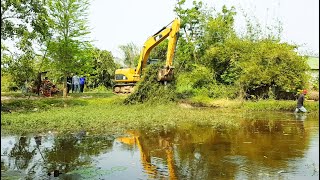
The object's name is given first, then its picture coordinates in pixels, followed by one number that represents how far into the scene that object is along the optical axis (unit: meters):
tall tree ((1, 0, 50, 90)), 10.57
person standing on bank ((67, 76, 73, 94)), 20.60
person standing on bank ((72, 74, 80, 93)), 20.25
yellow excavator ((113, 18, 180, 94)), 15.38
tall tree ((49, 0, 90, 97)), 15.62
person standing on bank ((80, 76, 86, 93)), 21.06
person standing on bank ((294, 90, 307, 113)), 12.76
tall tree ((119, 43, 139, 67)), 34.71
